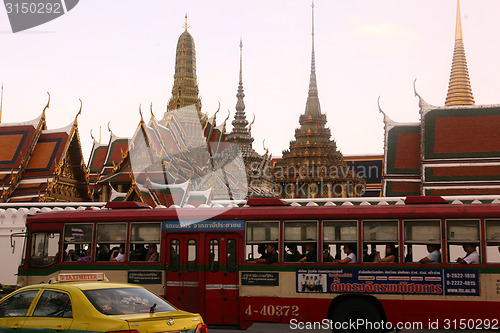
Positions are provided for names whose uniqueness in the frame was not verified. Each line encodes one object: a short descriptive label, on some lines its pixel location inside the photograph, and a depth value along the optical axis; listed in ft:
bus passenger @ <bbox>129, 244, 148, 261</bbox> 43.29
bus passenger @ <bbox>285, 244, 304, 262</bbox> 39.86
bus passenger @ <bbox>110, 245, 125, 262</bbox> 43.39
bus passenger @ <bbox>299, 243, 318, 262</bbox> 39.37
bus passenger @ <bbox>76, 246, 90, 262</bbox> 44.24
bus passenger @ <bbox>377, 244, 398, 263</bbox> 37.93
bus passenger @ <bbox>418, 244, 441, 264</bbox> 37.19
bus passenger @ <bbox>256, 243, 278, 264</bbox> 40.19
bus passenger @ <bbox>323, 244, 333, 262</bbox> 39.09
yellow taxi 22.86
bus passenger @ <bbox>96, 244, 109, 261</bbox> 43.91
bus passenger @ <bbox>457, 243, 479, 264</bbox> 36.73
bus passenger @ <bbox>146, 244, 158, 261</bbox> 43.10
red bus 36.91
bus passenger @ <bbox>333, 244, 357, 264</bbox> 38.60
